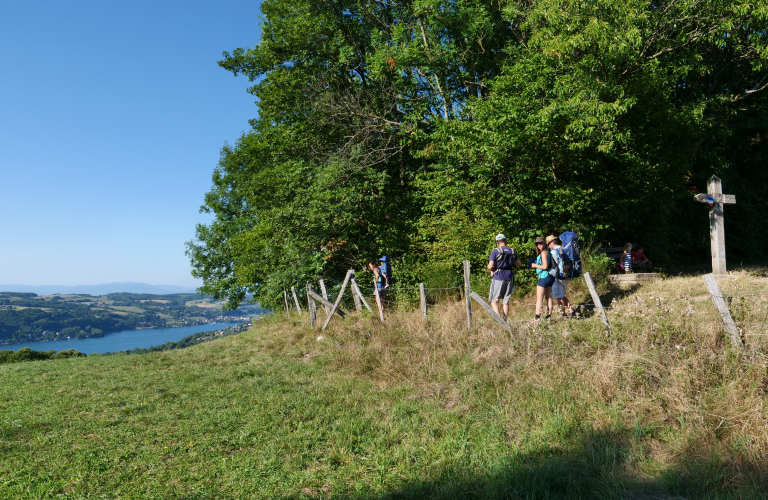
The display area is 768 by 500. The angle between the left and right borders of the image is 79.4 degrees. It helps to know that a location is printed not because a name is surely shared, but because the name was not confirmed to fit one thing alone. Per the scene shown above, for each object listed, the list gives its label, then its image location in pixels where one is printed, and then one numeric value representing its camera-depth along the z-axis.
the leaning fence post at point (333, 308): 11.85
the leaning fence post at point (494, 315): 7.50
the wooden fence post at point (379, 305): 10.71
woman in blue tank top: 8.36
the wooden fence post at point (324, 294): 12.84
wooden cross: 12.64
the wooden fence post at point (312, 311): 12.85
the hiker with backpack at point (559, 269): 8.65
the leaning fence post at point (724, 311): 5.37
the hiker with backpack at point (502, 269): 8.70
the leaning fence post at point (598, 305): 6.59
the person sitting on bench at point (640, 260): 14.48
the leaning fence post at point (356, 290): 11.68
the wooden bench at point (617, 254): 14.38
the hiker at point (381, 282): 12.67
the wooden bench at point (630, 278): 12.01
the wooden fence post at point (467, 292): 8.43
